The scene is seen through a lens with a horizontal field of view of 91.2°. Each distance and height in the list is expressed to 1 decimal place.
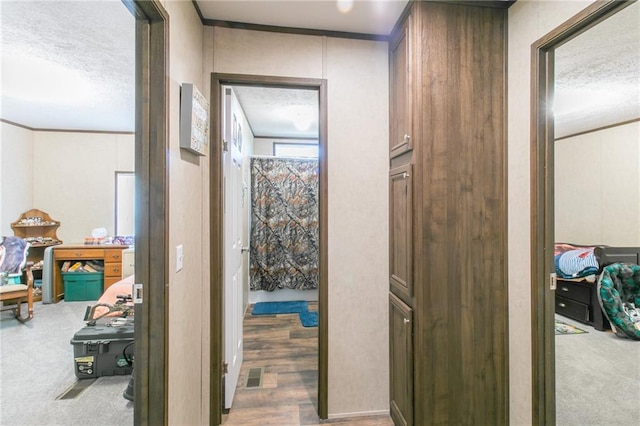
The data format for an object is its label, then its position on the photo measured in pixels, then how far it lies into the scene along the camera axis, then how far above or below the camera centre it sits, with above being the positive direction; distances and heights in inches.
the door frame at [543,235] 61.8 -4.4
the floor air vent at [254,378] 97.7 -53.1
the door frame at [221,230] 79.4 -4.0
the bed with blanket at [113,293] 54.4 -14.6
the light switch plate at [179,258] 58.0 -8.1
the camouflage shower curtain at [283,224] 175.9 -5.5
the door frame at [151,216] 50.3 -0.2
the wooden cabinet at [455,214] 67.9 -0.2
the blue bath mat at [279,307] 162.9 -50.6
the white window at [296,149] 209.3 +43.7
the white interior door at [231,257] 87.1 -13.0
